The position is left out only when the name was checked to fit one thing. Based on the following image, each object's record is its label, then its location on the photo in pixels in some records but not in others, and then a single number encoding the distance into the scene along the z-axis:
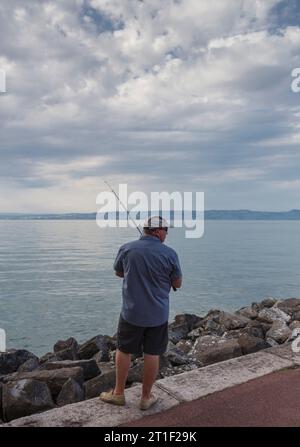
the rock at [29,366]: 8.45
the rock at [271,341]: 9.98
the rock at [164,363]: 6.75
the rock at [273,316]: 12.55
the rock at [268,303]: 18.25
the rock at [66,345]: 11.52
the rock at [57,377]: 5.78
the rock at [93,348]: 9.90
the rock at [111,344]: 10.76
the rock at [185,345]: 10.38
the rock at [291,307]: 13.74
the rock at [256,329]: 10.29
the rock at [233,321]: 12.26
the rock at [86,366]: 6.53
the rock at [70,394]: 5.36
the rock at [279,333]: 10.12
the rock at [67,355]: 9.74
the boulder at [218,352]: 7.48
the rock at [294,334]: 8.83
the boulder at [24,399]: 5.06
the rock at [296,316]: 13.06
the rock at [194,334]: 12.72
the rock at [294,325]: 11.43
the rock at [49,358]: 9.71
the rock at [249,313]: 13.74
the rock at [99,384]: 5.71
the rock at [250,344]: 7.85
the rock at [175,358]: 7.11
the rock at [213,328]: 12.20
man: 4.48
